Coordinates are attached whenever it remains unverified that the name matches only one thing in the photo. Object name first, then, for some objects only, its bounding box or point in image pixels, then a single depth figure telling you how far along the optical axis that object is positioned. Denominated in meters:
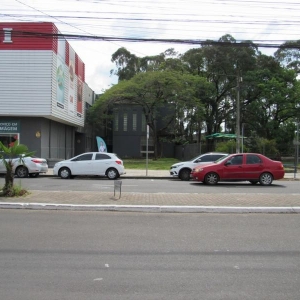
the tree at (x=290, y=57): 47.03
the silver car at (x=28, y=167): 20.08
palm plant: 10.99
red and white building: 25.73
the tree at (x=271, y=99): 41.09
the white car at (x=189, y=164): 19.30
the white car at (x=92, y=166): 19.31
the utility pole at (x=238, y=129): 24.22
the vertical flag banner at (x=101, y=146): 26.15
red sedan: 16.59
